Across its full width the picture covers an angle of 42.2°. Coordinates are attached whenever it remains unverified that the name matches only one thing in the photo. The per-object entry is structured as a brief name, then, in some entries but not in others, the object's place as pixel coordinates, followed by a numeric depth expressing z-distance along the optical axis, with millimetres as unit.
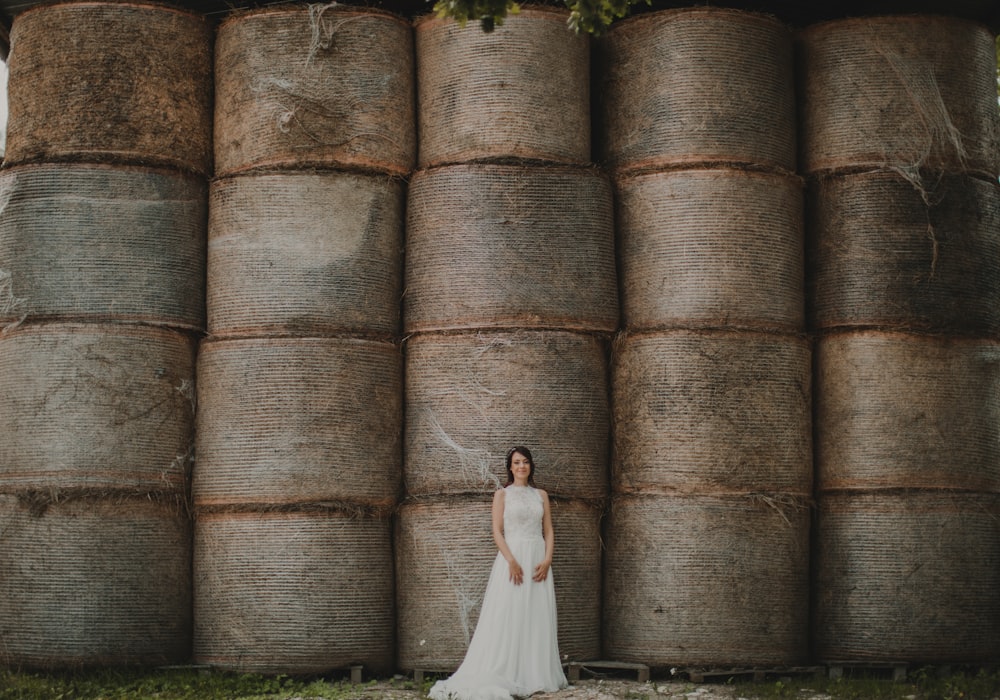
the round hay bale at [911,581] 9414
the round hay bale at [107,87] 9742
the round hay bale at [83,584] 9188
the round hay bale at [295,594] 9148
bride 8805
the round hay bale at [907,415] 9609
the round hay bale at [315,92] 9688
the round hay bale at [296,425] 9289
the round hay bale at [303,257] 9516
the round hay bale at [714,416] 9375
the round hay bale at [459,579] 9281
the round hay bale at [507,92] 9695
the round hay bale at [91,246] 9570
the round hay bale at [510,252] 9500
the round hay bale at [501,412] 9383
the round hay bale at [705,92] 9781
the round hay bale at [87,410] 9367
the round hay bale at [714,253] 9570
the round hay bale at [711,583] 9219
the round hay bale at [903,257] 9805
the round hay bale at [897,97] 9984
